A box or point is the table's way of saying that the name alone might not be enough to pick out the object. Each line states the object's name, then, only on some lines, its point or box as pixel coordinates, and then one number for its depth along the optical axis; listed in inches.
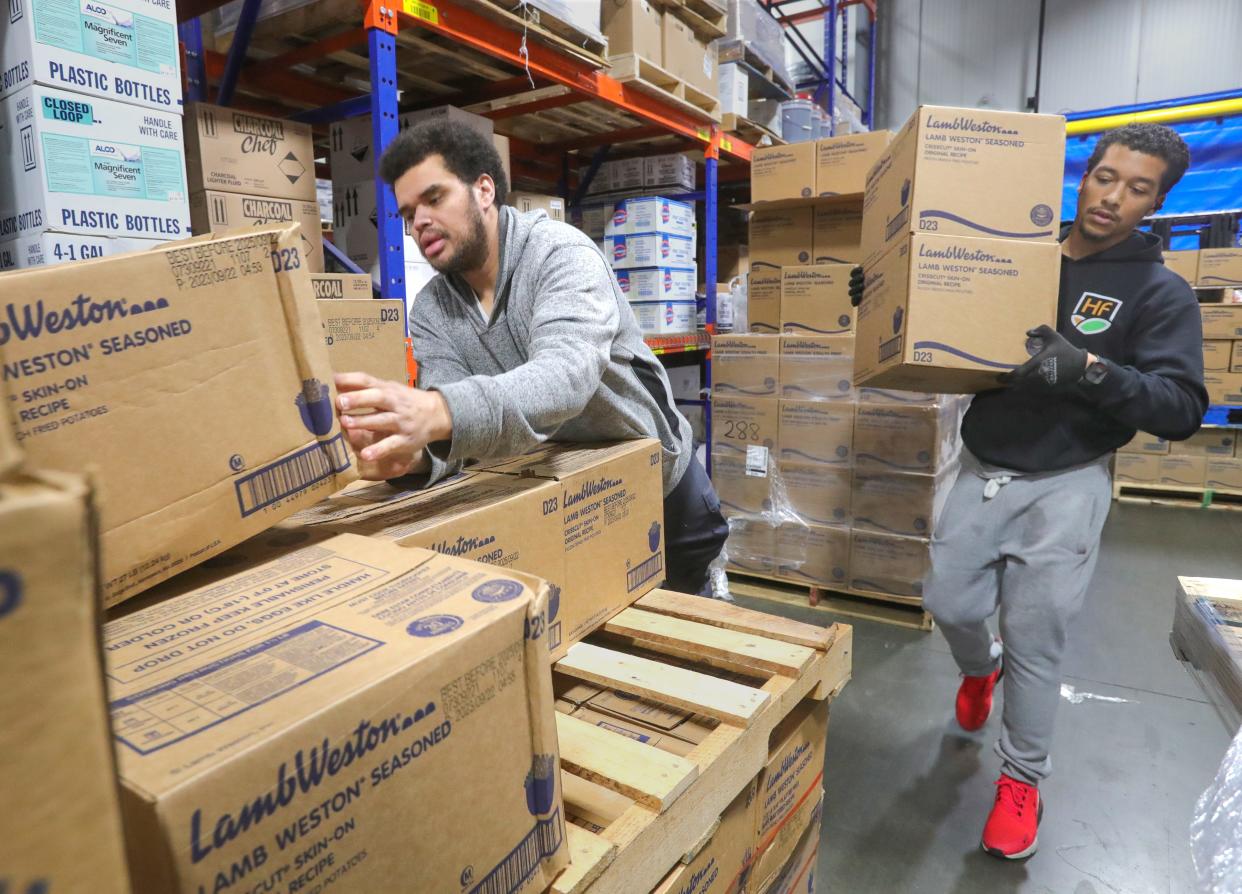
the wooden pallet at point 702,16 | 149.9
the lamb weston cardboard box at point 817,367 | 142.3
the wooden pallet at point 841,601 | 140.7
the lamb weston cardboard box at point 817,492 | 146.0
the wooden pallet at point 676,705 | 36.8
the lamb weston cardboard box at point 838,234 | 163.0
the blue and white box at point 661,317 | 165.0
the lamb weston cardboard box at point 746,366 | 152.0
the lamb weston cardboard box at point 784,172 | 161.3
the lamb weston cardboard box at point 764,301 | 172.2
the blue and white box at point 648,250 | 165.2
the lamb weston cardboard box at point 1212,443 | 219.3
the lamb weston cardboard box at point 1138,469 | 227.5
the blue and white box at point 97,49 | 63.5
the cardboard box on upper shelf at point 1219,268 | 224.7
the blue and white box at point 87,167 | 65.1
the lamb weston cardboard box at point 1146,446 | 224.5
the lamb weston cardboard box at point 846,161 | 154.4
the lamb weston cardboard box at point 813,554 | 147.6
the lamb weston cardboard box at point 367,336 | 82.5
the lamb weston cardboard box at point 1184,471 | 221.8
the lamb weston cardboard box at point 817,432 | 143.6
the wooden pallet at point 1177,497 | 221.5
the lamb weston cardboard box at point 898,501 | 136.4
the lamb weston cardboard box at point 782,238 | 169.8
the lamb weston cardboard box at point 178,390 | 27.3
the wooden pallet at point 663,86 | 132.1
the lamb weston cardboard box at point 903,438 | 134.1
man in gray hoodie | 49.1
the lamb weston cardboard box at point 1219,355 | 218.8
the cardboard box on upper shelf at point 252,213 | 88.5
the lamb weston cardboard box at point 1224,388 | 215.6
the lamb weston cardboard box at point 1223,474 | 217.8
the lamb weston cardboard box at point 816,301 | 155.1
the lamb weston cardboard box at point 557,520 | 43.3
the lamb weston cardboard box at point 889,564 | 138.7
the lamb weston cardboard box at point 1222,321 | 213.8
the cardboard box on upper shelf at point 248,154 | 87.0
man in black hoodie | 72.5
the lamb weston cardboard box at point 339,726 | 19.9
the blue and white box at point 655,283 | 164.9
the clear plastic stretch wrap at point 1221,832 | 29.1
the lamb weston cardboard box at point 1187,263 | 229.6
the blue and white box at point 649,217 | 164.4
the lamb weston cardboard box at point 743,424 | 152.6
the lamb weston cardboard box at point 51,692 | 10.1
